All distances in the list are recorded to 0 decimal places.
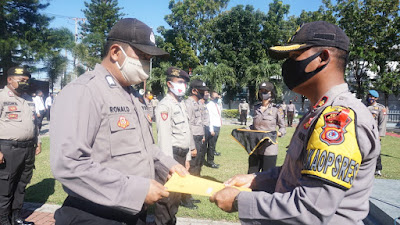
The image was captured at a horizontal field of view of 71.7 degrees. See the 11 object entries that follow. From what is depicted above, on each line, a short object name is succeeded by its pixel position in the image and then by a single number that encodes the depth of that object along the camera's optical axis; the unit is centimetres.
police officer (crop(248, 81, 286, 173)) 528
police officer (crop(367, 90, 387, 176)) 774
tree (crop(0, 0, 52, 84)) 2383
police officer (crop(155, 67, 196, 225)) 389
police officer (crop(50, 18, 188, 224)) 163
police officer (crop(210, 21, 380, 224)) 132
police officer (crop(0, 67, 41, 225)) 405
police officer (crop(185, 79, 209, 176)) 598
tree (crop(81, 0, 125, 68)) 3969
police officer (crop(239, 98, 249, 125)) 2019
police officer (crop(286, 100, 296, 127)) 1986
